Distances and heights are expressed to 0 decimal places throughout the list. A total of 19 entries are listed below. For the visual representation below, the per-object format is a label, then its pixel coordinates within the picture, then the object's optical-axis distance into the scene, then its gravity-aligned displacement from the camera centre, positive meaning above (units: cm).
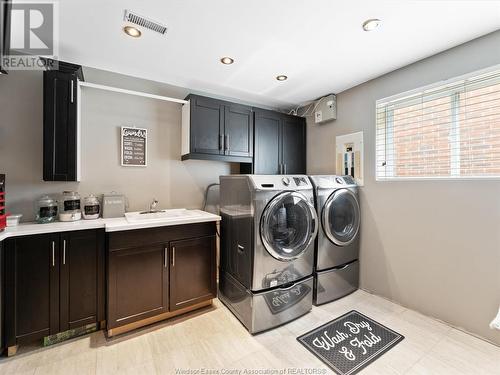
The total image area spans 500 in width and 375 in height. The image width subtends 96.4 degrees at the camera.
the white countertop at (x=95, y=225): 161 -30
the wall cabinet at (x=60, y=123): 186 +55
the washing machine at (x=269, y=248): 190 -55
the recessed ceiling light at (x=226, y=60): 210 +122
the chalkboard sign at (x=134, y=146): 238 +45
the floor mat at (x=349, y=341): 157 -122
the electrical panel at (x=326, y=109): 285 +103
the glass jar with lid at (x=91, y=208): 208 -19
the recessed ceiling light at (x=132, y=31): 168 +120
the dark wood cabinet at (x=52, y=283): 159 -73
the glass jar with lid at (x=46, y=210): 193 -19
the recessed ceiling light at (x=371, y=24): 159 +119
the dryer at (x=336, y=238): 230 -54
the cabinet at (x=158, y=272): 181 -75
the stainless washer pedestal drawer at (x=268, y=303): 189 -105
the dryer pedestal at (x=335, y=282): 230 -103
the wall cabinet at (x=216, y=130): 246 +67
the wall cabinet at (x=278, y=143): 287 +60
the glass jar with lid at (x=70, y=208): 198 -18
